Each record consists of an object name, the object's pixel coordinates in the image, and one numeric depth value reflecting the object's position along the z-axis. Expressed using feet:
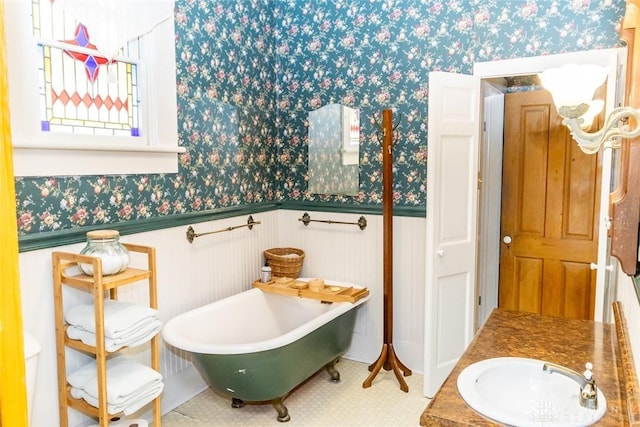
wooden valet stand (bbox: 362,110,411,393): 11.32
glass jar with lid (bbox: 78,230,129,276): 7.67
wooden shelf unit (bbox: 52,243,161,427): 7.29
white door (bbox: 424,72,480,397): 10.36
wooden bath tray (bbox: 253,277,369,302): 11.35
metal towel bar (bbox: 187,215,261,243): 10.48
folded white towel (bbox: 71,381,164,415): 7.56
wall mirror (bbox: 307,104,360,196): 12.44
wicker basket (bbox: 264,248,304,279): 12.53
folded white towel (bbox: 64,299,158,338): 7.45
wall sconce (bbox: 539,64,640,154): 3.95
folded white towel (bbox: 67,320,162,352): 7.45
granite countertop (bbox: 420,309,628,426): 4.25
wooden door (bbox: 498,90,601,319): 12.32
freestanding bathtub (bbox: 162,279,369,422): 8.91
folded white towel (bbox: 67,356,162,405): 7.61
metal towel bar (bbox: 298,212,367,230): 12.43
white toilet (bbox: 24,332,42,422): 6.55
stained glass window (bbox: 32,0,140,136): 7.88
